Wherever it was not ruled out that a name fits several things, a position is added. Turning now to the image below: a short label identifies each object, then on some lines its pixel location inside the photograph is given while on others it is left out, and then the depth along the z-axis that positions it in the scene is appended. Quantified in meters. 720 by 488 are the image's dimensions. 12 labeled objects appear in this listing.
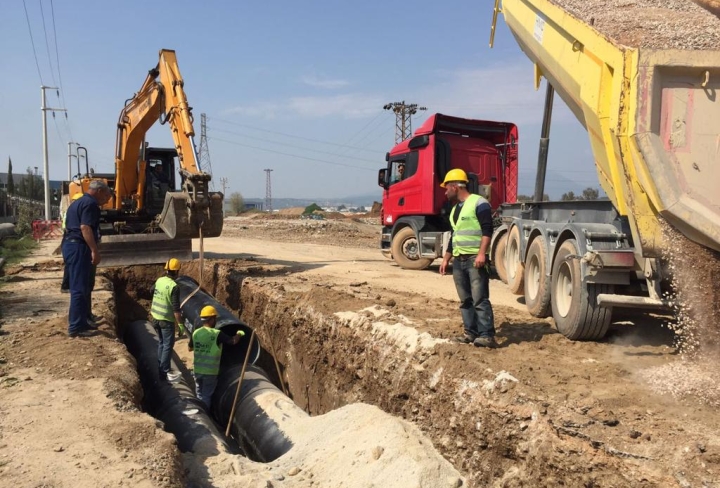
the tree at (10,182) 57.78
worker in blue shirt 6.46
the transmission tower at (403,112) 44.47
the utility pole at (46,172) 29.27
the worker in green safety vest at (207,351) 6.86
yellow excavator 9.03
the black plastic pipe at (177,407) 5.47
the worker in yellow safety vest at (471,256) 5.28
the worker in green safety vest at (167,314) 6.86
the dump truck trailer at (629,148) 4.39
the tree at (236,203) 75.44
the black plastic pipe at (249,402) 6.04
